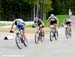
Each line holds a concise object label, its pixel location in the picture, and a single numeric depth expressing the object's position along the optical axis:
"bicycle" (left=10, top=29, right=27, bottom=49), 19.15
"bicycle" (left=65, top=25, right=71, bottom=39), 27.28
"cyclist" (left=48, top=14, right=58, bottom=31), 24.64
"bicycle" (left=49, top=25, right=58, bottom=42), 24.80
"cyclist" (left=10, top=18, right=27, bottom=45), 19.47
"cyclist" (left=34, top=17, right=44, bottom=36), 22.53
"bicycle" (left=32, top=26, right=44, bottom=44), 22.61
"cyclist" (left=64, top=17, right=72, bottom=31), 27.37
